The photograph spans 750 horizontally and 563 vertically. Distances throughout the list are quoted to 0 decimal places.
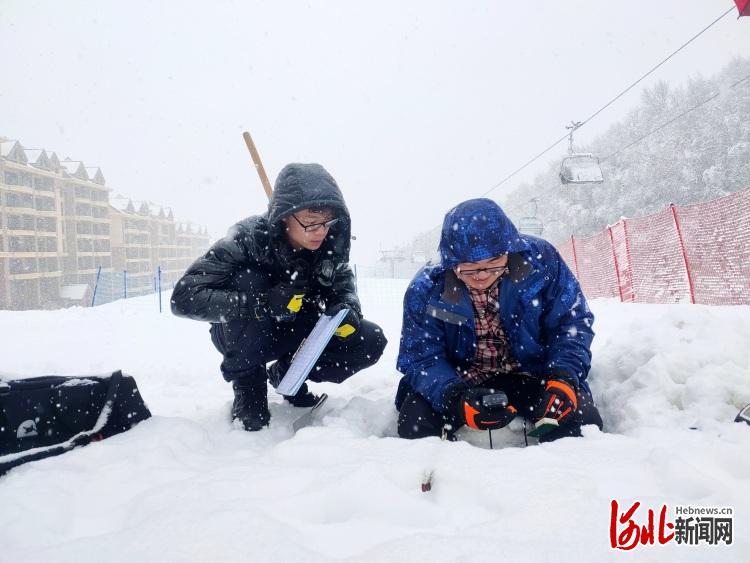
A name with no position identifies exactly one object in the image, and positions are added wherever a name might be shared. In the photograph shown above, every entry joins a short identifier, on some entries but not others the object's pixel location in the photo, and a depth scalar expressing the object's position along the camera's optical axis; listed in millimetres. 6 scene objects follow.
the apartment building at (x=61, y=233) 33750
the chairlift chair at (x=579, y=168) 16750
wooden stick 3527
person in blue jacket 1890
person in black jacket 2283
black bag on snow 1642
